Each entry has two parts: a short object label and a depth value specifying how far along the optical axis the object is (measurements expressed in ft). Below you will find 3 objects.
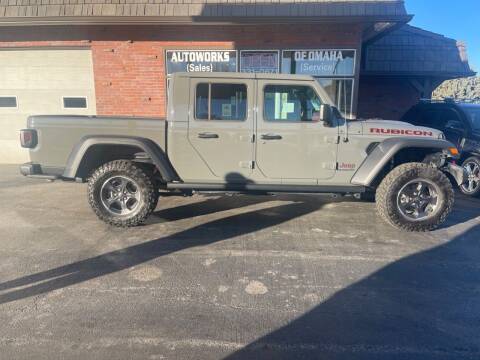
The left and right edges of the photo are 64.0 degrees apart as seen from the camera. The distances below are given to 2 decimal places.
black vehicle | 23.75
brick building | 28.73
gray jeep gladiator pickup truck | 16.65
